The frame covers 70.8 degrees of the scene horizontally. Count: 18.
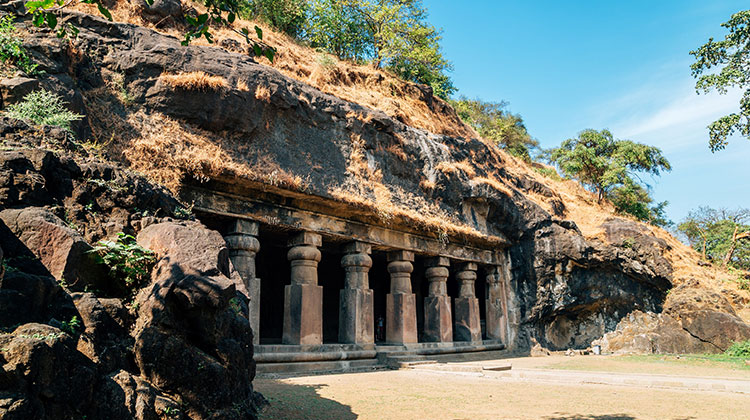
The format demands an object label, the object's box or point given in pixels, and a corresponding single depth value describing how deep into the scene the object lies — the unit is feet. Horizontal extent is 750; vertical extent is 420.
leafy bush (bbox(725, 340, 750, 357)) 49.13
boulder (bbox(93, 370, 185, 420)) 11.37
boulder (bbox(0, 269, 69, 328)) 10.87
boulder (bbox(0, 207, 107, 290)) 13.38
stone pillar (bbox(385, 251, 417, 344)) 46.39
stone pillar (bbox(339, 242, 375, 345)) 41.78
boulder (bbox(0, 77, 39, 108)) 24.61
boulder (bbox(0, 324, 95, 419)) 9.43
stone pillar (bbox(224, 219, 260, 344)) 35.40
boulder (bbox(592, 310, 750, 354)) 52.90
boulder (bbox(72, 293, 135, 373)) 12.00
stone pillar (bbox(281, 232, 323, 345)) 38.04
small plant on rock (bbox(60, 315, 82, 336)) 11.73
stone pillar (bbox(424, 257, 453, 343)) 49.98
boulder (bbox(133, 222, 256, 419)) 13.24
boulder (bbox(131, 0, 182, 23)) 41.01
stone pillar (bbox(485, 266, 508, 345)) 57.16
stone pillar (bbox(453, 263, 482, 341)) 53.74
